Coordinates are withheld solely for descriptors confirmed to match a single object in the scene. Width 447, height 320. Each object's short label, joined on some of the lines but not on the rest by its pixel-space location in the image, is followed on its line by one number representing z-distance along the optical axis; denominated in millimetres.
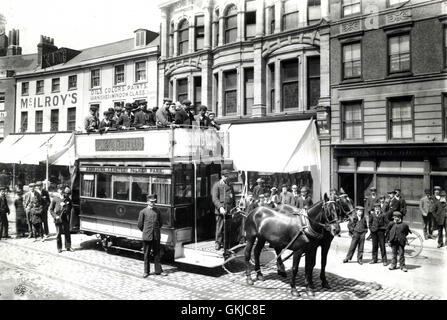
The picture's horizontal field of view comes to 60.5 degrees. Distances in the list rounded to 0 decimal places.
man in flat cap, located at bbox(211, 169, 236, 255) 9828
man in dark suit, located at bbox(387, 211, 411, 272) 10141
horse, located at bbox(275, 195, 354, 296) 7906
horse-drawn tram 9953
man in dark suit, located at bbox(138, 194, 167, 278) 9258
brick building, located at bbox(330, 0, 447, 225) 15945
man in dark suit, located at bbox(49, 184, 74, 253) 11828
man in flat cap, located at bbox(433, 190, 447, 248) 12930
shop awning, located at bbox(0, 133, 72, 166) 26344
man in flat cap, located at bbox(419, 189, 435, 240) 14206
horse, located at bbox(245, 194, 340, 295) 7973
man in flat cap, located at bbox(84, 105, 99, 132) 12195
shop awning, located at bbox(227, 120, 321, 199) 17375
